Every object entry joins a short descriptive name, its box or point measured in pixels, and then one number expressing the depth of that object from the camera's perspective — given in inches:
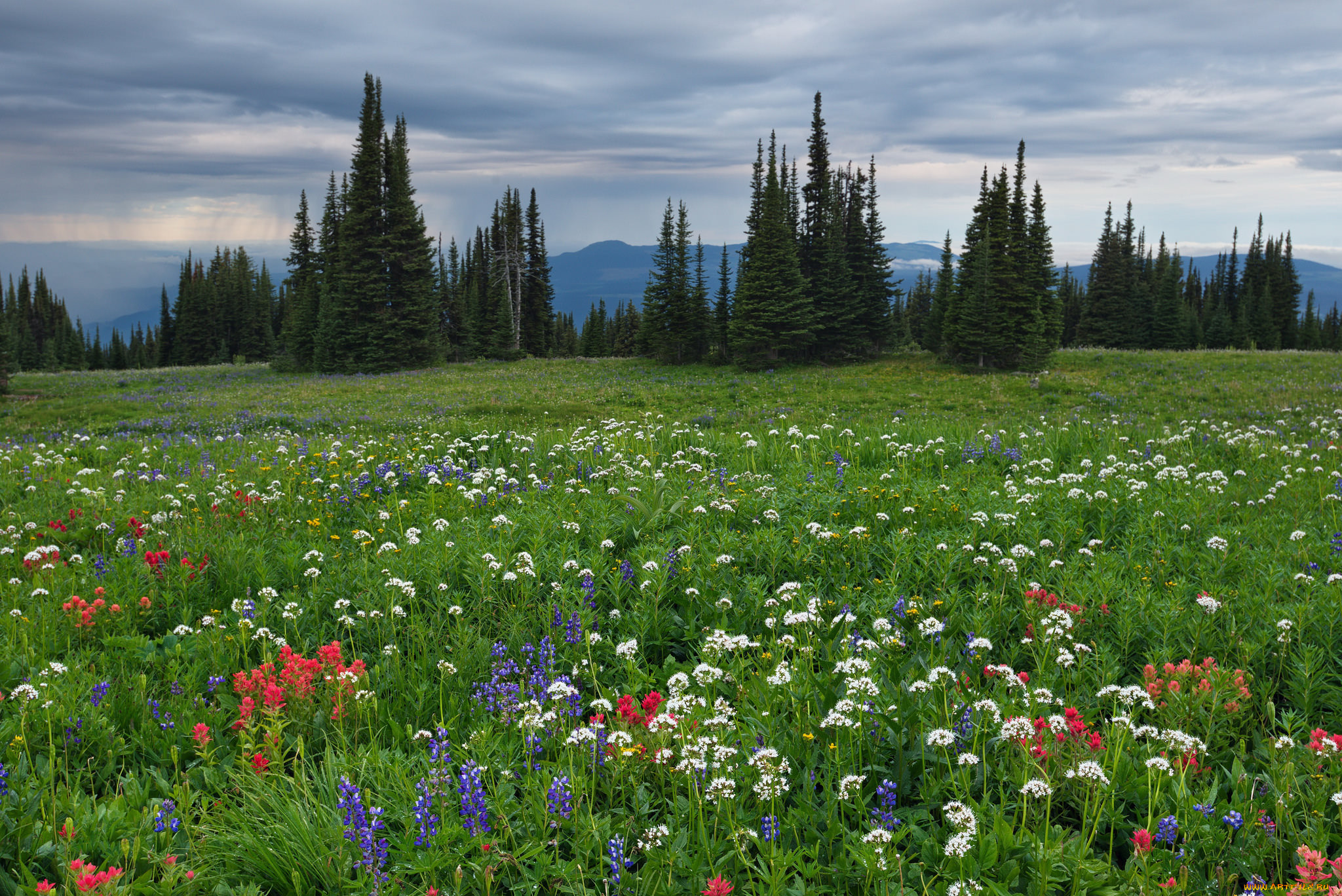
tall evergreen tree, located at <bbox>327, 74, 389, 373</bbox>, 1867.6
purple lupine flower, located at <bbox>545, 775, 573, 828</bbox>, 129.3
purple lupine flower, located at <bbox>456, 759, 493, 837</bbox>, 127.2
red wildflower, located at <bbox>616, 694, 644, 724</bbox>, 159.8
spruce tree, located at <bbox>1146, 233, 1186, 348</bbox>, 2664.9
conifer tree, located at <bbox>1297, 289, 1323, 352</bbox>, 3316.9
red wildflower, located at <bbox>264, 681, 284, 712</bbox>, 163.5
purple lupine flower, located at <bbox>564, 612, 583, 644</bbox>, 209.3
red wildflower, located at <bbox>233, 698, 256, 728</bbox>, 162.1
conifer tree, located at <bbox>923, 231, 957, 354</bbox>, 2015.3
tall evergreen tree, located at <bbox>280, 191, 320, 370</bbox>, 1987.0
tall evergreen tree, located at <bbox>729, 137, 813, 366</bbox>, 1673.2
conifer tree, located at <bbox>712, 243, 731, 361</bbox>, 1945.1
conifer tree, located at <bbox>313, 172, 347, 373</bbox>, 1867.6
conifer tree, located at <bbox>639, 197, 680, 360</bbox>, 1935.3
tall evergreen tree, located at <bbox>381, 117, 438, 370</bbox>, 1904.5
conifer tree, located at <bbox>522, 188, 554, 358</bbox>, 2938.0
